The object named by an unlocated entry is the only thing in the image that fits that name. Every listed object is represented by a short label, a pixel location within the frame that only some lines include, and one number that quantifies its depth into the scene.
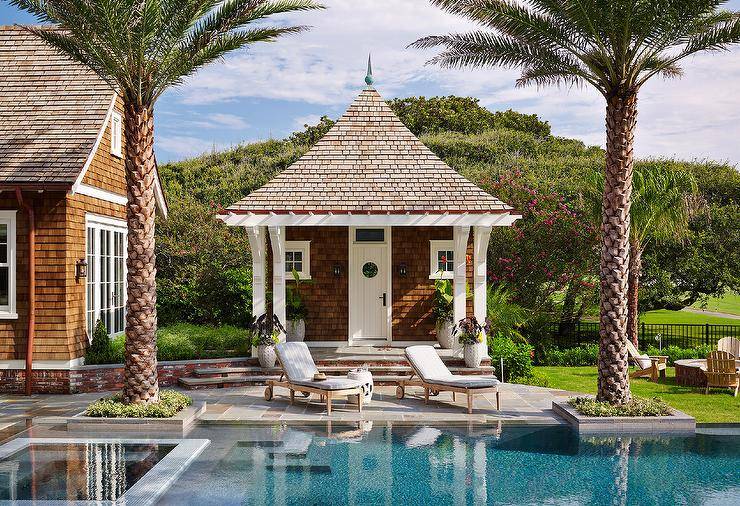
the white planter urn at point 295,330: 16.22
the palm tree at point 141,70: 10.61
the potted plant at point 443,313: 15.84
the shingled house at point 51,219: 13.59
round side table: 12.43
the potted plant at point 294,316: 16.22
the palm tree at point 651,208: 18.25
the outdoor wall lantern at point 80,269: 14.02
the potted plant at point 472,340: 14.44
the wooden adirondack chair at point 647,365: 16.12
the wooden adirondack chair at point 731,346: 16.69
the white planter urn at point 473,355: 14.45
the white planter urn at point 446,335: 15.79
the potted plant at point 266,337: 14.66
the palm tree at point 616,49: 10.59
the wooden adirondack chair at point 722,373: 14.41
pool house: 15.73
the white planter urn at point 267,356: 14.66
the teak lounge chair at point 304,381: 11.91
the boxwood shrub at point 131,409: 10.78
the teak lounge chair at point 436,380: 11.84
